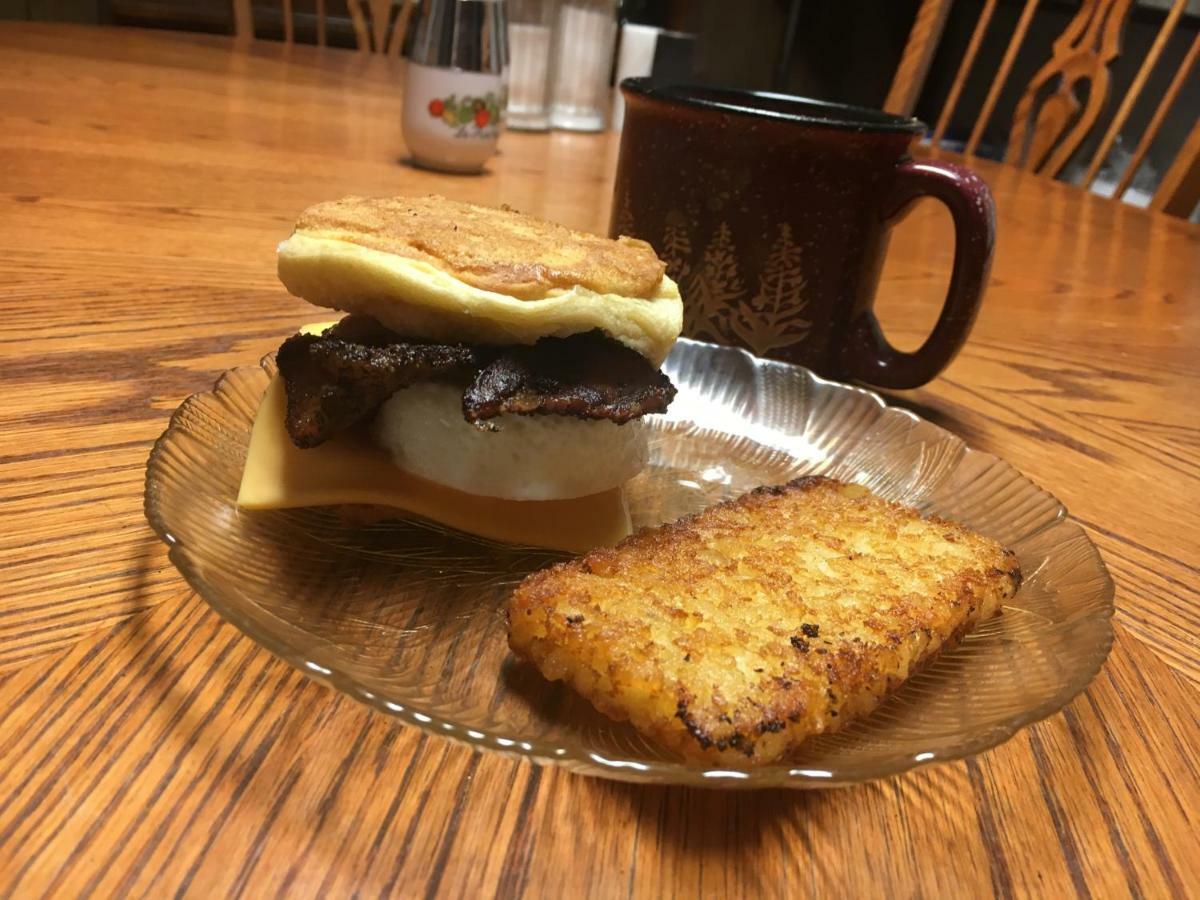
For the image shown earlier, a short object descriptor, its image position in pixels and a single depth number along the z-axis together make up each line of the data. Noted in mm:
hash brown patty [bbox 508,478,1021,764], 142
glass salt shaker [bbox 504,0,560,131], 614
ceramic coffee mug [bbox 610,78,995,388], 282
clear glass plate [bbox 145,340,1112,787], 139
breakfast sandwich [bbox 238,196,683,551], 193
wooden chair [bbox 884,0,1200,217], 712
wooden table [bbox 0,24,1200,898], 129
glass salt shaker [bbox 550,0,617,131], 640
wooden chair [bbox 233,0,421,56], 976
